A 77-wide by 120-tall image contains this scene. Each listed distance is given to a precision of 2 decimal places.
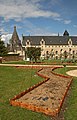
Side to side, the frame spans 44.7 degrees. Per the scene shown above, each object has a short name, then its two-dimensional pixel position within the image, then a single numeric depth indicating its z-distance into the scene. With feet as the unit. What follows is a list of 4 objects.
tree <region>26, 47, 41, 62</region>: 84.84
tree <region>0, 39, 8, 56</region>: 120.09
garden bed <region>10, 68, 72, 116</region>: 17.48
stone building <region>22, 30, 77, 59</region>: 169.69
